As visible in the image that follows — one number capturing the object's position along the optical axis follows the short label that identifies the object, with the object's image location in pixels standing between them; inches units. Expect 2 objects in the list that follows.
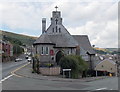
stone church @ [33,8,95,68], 1774.1
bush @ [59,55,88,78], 1295.5
